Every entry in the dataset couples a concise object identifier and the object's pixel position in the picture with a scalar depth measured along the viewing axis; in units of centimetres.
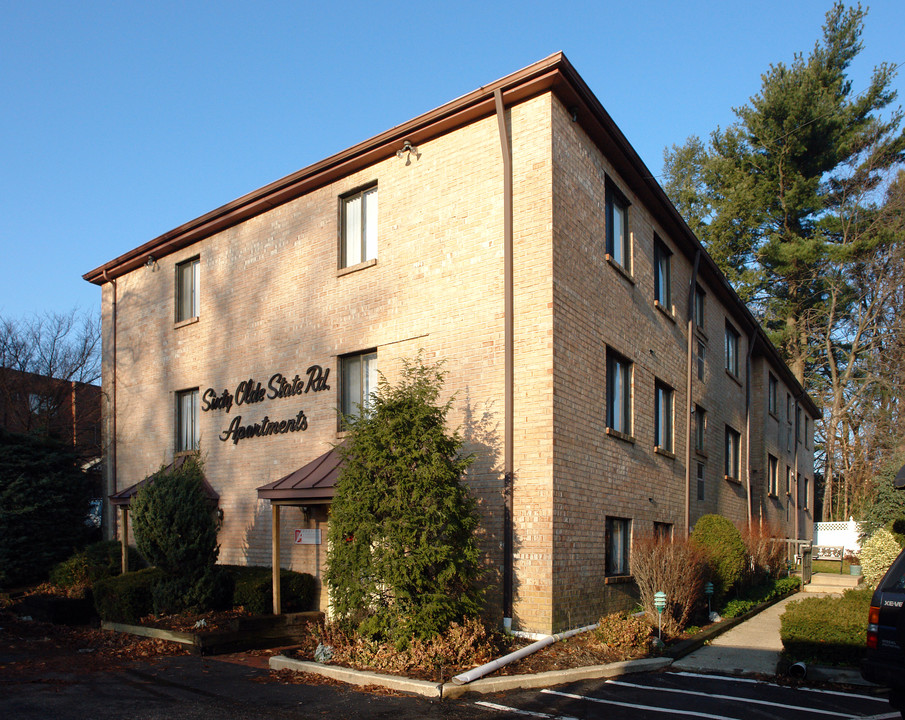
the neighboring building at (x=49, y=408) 2653
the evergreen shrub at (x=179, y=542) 1291
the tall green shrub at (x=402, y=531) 977
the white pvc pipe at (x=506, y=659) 881
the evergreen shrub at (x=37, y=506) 1698
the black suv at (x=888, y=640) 689
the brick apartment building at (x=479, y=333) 1155
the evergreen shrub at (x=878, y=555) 1648
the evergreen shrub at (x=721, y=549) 1497
